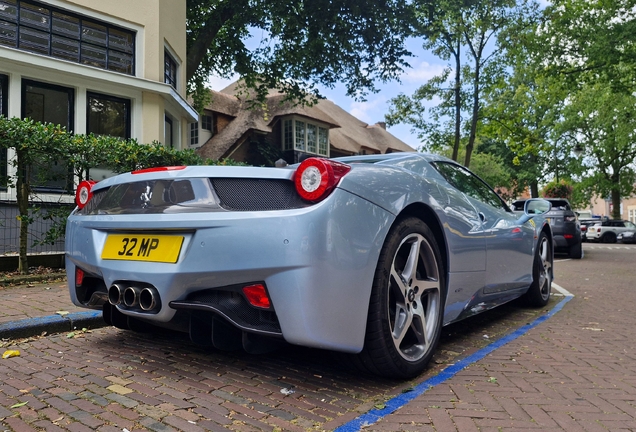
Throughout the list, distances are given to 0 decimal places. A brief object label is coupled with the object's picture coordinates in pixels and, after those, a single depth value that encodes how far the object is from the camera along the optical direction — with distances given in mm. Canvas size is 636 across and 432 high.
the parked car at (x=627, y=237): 27125
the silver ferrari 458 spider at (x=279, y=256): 2334
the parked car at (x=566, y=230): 13359
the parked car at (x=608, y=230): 27516
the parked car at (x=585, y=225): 29031
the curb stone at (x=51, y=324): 3656
